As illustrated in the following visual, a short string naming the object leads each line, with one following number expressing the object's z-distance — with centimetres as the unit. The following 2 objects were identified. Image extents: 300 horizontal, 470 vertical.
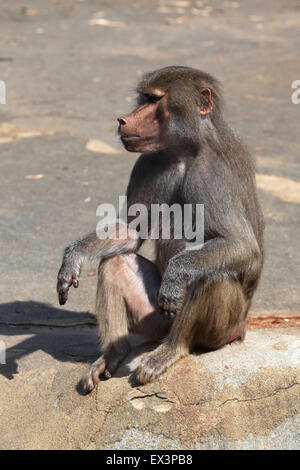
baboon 697
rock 694
